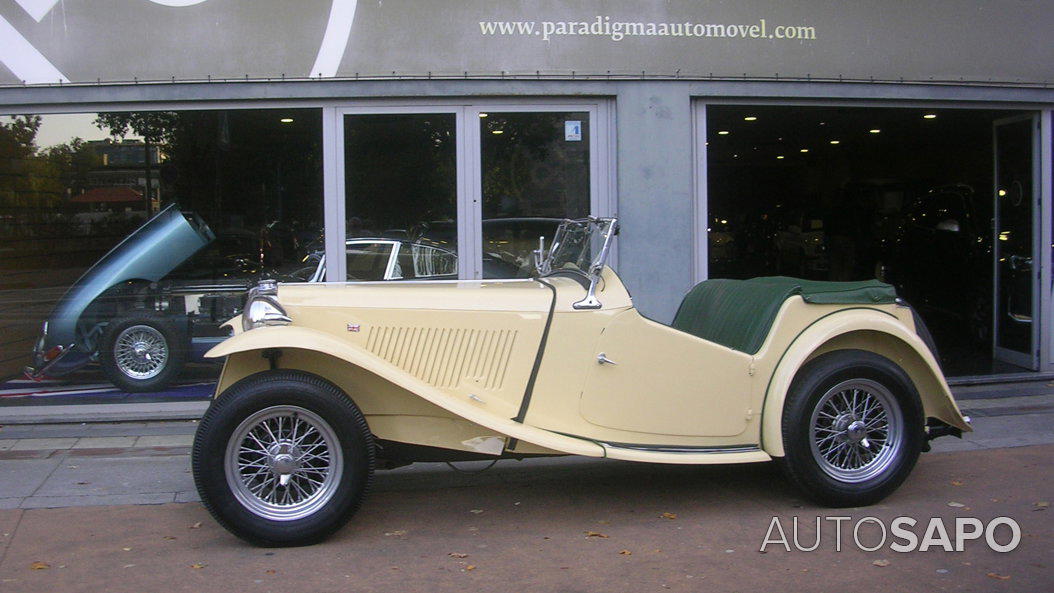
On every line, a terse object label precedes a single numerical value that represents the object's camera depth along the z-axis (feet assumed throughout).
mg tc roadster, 14.55
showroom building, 24.90
